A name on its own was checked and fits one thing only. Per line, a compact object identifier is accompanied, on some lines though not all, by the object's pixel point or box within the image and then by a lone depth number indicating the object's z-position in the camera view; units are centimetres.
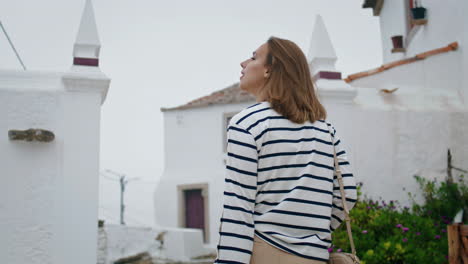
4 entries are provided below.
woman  175
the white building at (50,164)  479
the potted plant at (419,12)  876
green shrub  496
